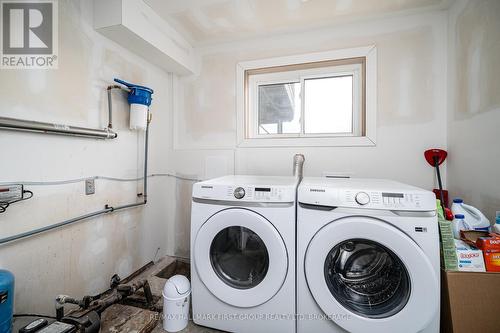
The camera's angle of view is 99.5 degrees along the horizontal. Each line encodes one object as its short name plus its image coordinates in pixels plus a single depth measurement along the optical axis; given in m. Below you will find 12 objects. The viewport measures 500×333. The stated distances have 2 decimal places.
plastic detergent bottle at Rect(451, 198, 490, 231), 1.14
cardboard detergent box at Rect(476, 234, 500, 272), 0.99
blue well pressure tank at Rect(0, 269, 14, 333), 0.86
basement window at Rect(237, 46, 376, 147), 1.77
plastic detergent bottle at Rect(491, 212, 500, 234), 1.06
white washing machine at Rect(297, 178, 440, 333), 0.95
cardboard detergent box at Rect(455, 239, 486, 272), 1.01
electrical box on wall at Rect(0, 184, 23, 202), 0.96
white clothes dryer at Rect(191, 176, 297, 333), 1.12
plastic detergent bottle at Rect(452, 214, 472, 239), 1.16
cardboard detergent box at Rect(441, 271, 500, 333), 0.97
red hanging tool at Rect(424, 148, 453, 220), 1.52
